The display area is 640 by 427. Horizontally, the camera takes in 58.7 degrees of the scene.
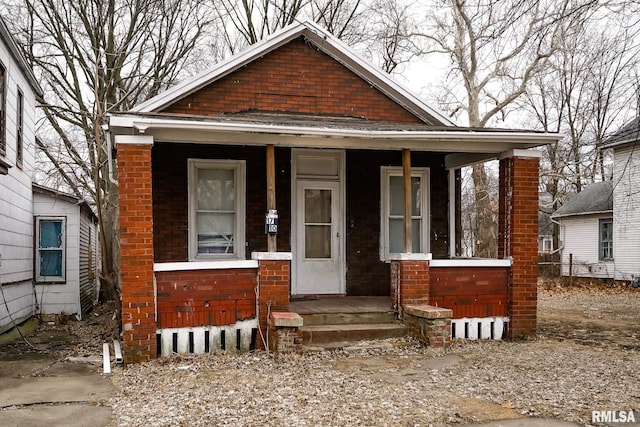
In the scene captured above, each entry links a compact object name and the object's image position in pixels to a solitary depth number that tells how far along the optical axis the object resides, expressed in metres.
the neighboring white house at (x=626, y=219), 19.44
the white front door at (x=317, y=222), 9.67
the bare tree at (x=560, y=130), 26.77
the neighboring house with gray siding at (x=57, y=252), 12.37
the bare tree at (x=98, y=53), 16.61
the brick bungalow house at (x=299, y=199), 7.36
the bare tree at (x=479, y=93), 22.88
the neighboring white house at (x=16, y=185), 9.59
